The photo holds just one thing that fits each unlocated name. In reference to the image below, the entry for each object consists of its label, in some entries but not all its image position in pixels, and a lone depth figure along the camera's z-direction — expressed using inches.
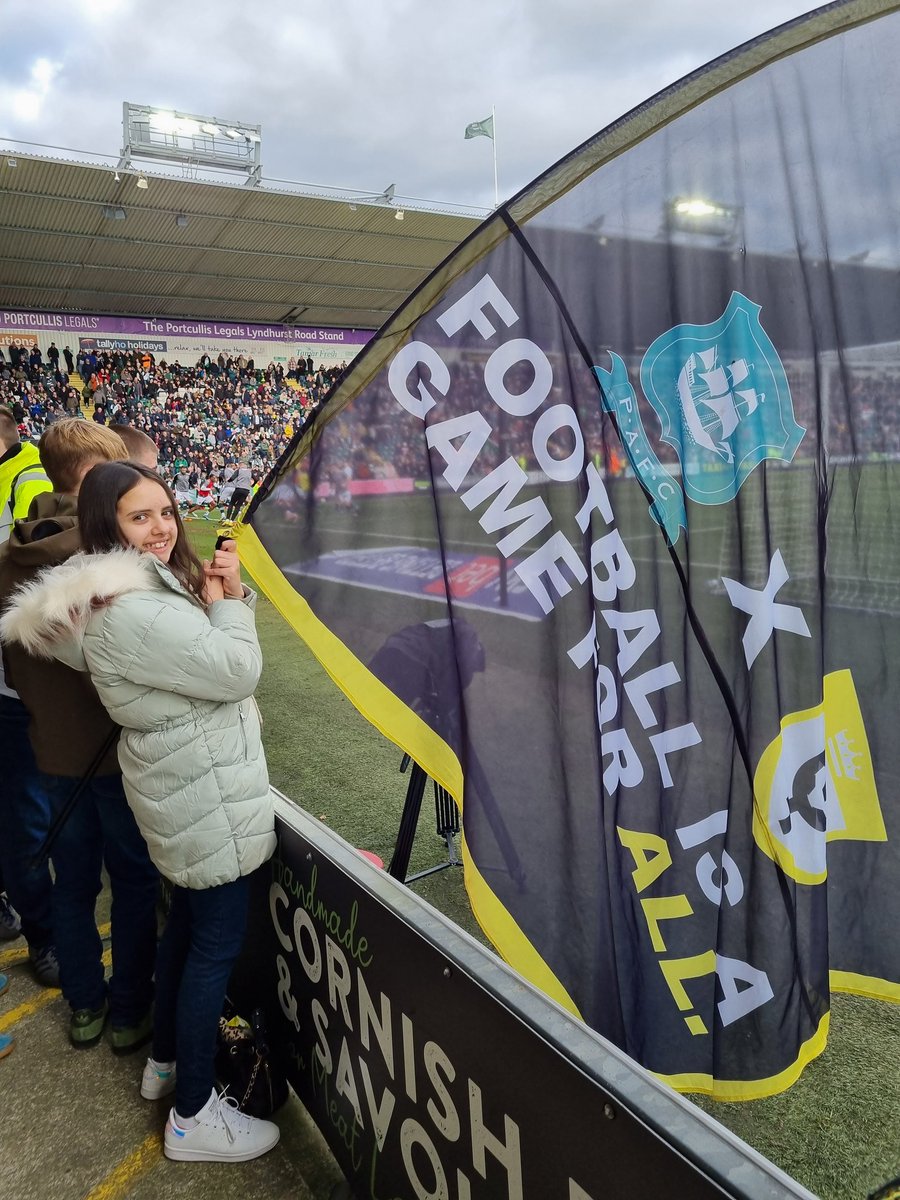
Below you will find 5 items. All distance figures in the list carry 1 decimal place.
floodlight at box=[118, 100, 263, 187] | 816.9
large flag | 45.1
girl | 62.0
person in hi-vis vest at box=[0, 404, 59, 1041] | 98.0
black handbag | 75.7
